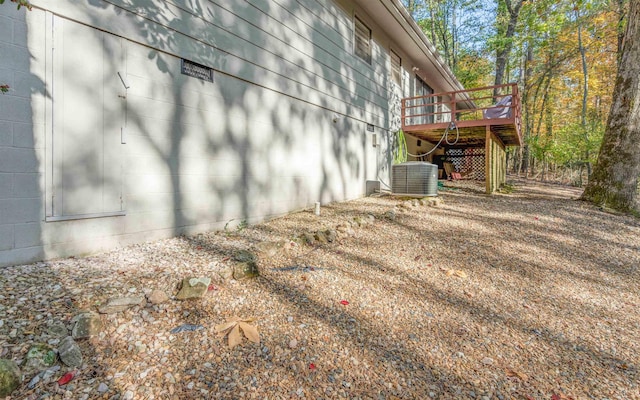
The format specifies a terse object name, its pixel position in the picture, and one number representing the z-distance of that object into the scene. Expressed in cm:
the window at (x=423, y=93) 1124
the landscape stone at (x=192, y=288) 226
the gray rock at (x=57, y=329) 171
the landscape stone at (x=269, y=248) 315
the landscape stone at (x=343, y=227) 410
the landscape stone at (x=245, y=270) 266
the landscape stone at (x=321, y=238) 376
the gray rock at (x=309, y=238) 364
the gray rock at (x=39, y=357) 152
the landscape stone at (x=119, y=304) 195
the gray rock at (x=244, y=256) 286
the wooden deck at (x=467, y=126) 819
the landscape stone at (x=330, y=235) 383
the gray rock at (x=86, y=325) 175
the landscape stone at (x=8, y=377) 138
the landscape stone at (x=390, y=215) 495
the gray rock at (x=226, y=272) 260
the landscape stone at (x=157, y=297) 215
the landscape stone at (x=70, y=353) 159
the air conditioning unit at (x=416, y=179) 656
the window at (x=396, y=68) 898
